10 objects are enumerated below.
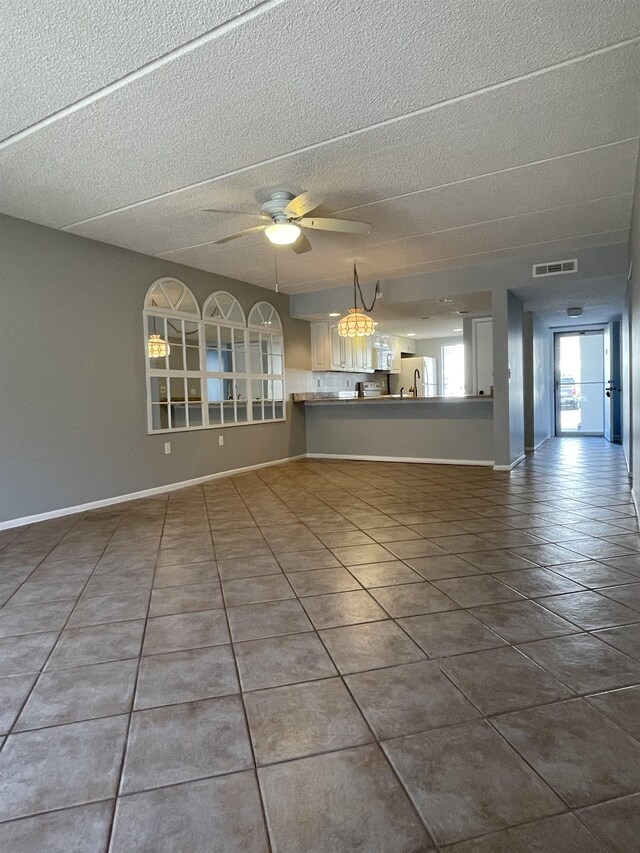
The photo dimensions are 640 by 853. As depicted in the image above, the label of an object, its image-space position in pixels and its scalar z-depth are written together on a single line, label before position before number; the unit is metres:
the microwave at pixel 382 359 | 9.80
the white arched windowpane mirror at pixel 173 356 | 5.30
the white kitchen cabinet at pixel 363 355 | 8.81
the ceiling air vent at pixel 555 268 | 5.46
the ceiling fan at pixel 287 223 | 3.56
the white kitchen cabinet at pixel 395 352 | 10.80
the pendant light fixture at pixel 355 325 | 5.83
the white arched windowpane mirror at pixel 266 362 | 6.84
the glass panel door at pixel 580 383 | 10.42
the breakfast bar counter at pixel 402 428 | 6.67
